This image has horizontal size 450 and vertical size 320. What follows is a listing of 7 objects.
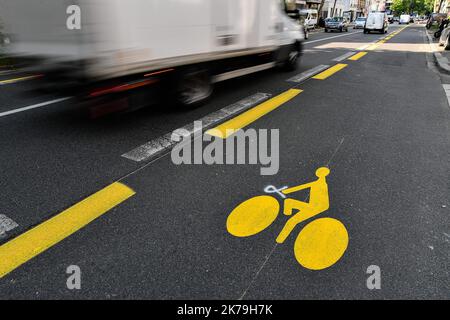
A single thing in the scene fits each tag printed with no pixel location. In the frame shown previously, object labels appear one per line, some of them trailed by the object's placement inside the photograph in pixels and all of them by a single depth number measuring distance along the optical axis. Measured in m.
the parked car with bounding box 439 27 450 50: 14.93
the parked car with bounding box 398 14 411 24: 67.81
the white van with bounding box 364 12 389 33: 28.49
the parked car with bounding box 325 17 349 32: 29.88
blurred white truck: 3.26
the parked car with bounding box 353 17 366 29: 39.00
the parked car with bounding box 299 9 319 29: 28.87
